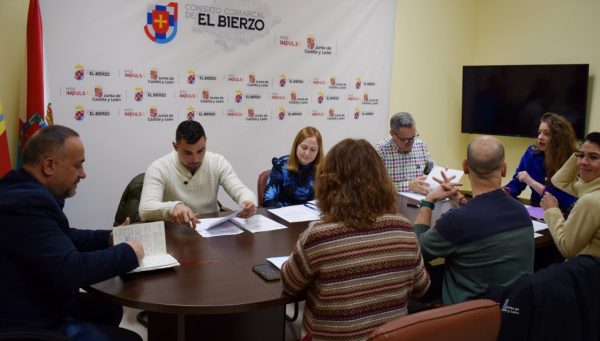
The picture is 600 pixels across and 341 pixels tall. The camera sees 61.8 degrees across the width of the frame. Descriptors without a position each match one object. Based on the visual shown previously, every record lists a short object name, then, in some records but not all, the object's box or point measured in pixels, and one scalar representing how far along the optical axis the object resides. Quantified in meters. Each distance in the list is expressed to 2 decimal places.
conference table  1.73
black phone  1.94
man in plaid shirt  3.84
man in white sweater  2.76
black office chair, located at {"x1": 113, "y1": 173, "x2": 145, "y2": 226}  3.31
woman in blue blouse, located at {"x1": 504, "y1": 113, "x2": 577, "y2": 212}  3.51
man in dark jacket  1.66
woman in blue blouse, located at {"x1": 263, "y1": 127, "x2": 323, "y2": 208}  3.31
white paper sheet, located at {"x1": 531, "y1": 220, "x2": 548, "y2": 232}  2.78
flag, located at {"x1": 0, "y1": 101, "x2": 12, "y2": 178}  3.19
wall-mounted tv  4.70
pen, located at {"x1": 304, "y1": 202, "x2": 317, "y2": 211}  3.13
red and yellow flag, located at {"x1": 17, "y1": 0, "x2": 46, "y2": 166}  3.34
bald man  1.97
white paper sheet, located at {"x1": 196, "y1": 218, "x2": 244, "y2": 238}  2.50
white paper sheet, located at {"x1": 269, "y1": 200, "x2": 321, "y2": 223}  2.83
